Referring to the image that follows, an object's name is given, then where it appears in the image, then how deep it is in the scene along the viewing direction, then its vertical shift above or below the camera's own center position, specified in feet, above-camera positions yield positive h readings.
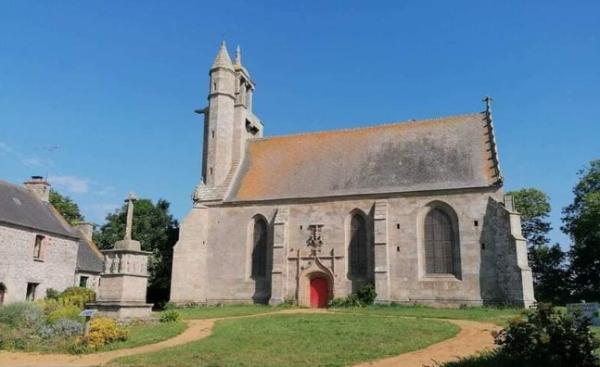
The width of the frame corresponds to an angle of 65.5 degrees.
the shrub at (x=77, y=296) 70.63 -3.55
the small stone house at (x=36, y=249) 78.79 +4.55
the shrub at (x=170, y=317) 59.31 -5.20
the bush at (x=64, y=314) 50.67 -4.45
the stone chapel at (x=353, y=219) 80.38 +10.89
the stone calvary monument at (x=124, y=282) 55.72 -0.90
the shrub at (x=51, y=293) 83.22 -3.44
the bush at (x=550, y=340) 26.76 -3.54
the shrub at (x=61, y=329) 45.03 -5.34
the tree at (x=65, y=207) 134.72 +19.27
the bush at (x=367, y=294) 81.82 -2.82
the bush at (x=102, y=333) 41.98 -5.37
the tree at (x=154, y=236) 112.68 +9.70
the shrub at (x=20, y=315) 47.80 -4.34
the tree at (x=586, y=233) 106.73 +11.12
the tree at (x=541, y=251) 123.95 +7.92
